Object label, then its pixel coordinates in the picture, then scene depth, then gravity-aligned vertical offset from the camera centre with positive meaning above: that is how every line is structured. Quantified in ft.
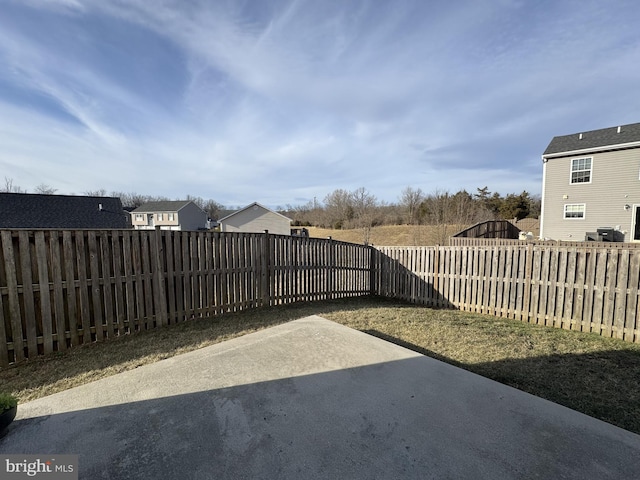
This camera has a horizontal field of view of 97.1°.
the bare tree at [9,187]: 116.58 +13.75
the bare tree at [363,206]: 112.98 +5.28
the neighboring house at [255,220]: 99.30 -0.45
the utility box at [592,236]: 43.13 -2.94
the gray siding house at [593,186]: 43.50 +5.23
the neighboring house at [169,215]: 136.56 +2.18
